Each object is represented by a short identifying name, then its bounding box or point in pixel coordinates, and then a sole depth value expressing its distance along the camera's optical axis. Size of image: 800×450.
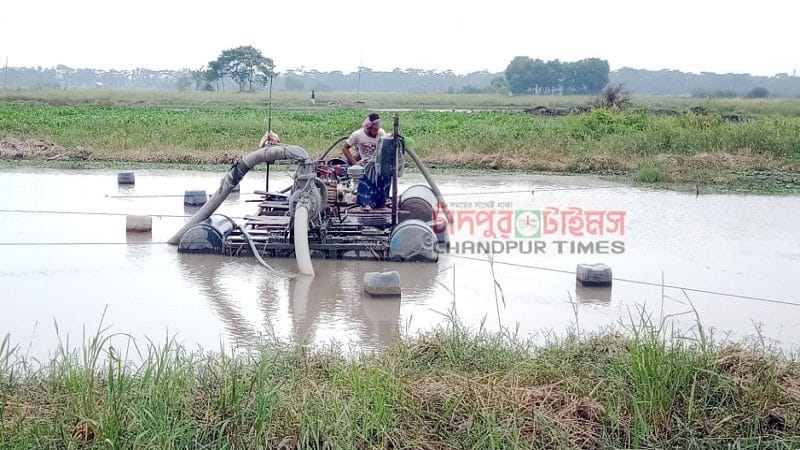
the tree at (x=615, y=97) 32.56
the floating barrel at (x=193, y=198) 12.02
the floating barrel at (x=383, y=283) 7.35
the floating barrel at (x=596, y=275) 7.82
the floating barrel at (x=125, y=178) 13.86
